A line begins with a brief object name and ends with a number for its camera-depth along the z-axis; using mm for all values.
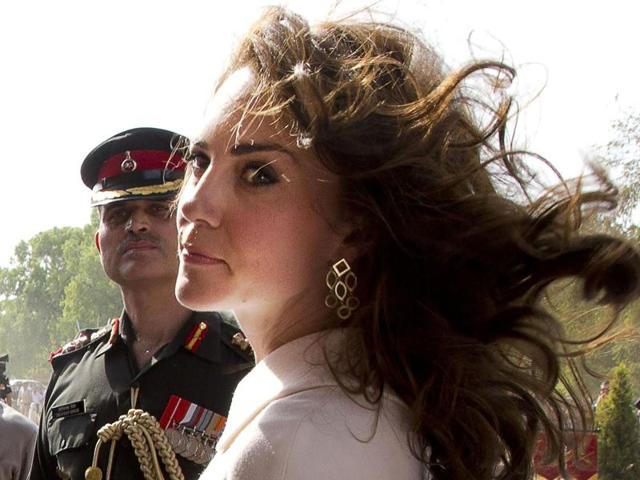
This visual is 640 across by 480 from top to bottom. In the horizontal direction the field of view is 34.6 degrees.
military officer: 2990
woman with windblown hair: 1384
